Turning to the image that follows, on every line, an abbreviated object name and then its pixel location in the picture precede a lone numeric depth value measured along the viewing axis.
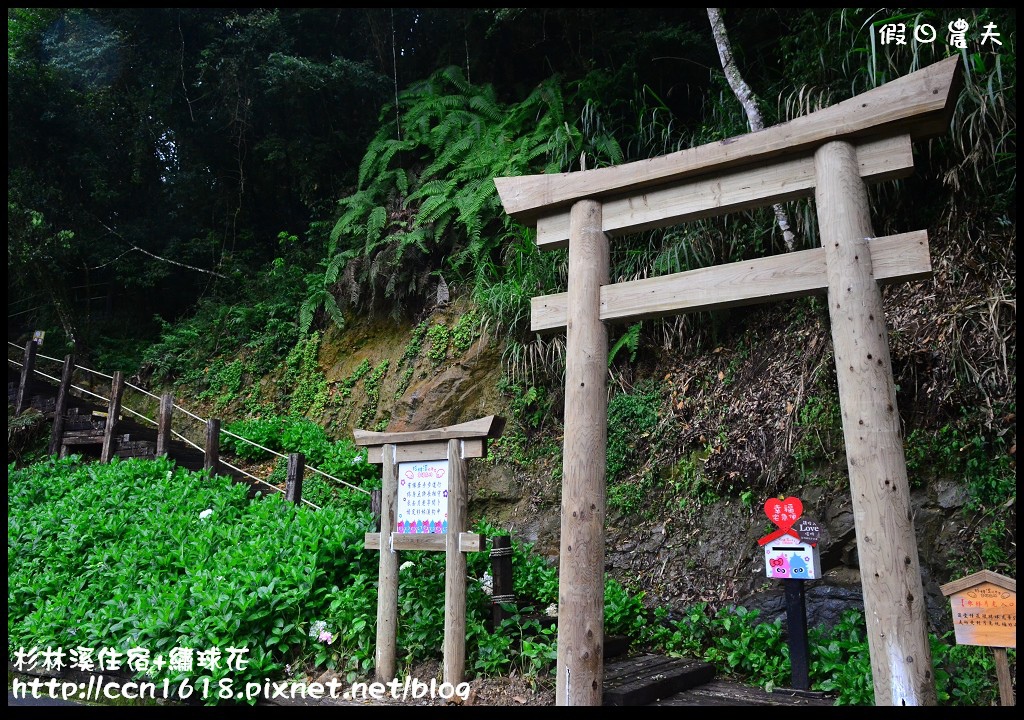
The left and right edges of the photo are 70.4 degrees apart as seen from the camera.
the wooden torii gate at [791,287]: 4.13
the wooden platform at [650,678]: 4.90
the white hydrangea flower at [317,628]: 5.69
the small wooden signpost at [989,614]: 4.12
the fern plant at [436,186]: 10.55
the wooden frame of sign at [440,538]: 5.35
